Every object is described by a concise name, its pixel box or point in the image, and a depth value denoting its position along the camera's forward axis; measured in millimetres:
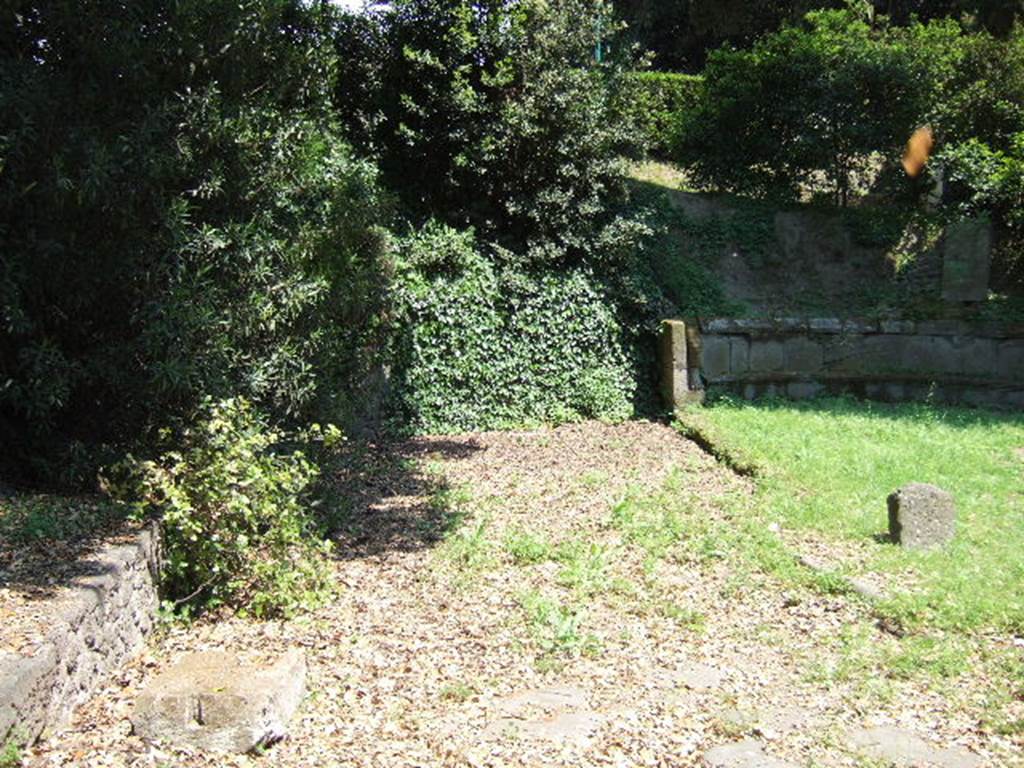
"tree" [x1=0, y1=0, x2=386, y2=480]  5203
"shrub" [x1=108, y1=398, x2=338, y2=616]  5148
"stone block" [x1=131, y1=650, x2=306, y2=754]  3701
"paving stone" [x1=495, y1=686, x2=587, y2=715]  4270
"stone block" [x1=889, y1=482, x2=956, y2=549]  6215
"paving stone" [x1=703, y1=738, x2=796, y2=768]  3775
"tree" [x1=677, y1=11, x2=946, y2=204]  12891
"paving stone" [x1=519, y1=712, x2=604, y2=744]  3971
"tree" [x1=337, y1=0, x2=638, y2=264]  10859
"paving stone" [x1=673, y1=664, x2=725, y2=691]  4535
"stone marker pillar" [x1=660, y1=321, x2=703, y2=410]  11109
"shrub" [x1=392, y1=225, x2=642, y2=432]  10508
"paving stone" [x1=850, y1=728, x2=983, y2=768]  3793
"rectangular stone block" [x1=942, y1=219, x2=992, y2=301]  11898
